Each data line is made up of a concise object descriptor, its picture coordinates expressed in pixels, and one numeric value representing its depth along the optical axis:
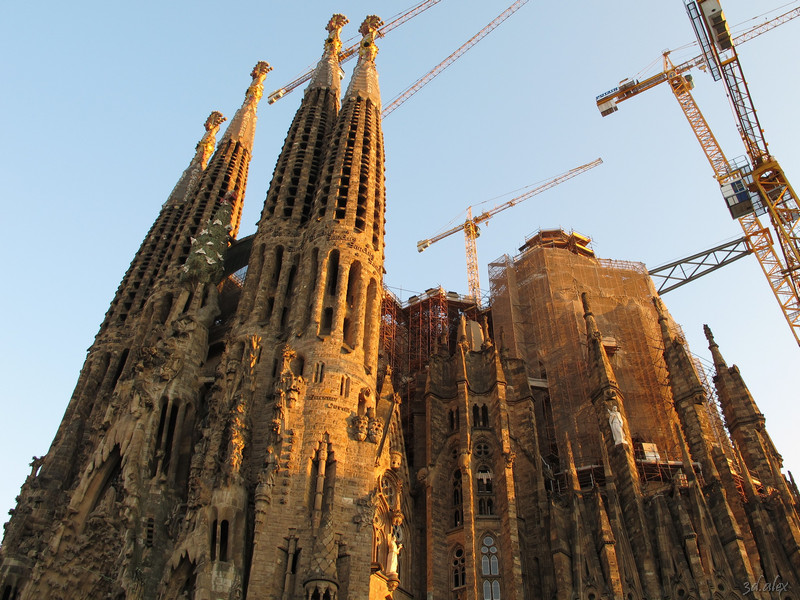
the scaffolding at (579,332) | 37.31
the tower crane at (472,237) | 66.25
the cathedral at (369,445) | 27.39
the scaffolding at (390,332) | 43.09
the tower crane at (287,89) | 84.12
